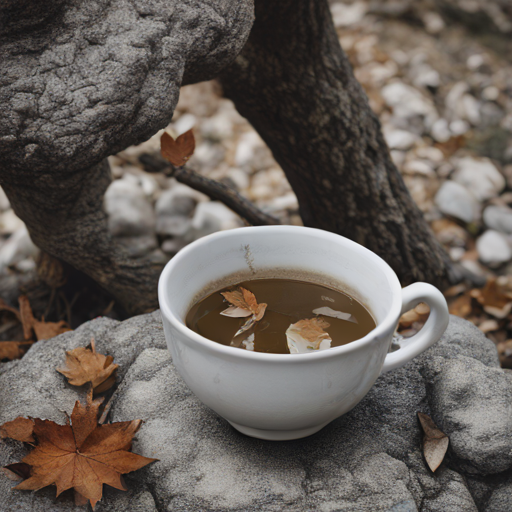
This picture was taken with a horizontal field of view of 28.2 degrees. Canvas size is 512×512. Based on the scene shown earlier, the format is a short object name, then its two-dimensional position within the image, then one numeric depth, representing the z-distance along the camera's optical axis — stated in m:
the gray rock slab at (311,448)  0.49
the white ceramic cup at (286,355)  0.47
